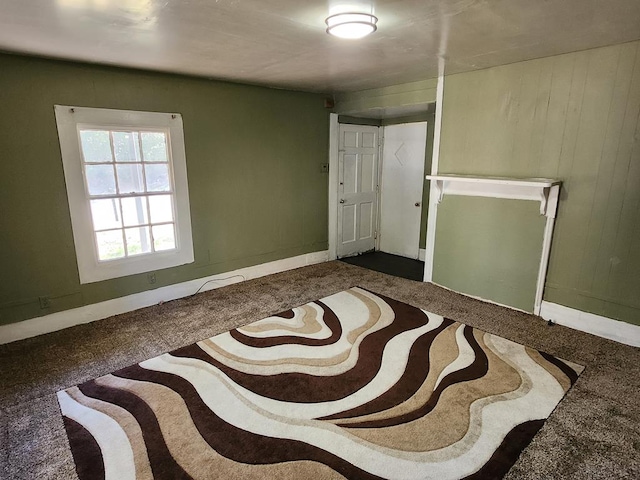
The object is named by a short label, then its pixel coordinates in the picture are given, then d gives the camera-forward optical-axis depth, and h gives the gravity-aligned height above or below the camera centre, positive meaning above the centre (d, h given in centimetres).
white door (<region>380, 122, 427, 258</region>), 530 -43
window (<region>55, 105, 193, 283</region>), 322 -30
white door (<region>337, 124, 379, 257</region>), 533 -45
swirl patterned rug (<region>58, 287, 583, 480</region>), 183 -153
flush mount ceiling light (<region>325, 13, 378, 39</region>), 201 +76
